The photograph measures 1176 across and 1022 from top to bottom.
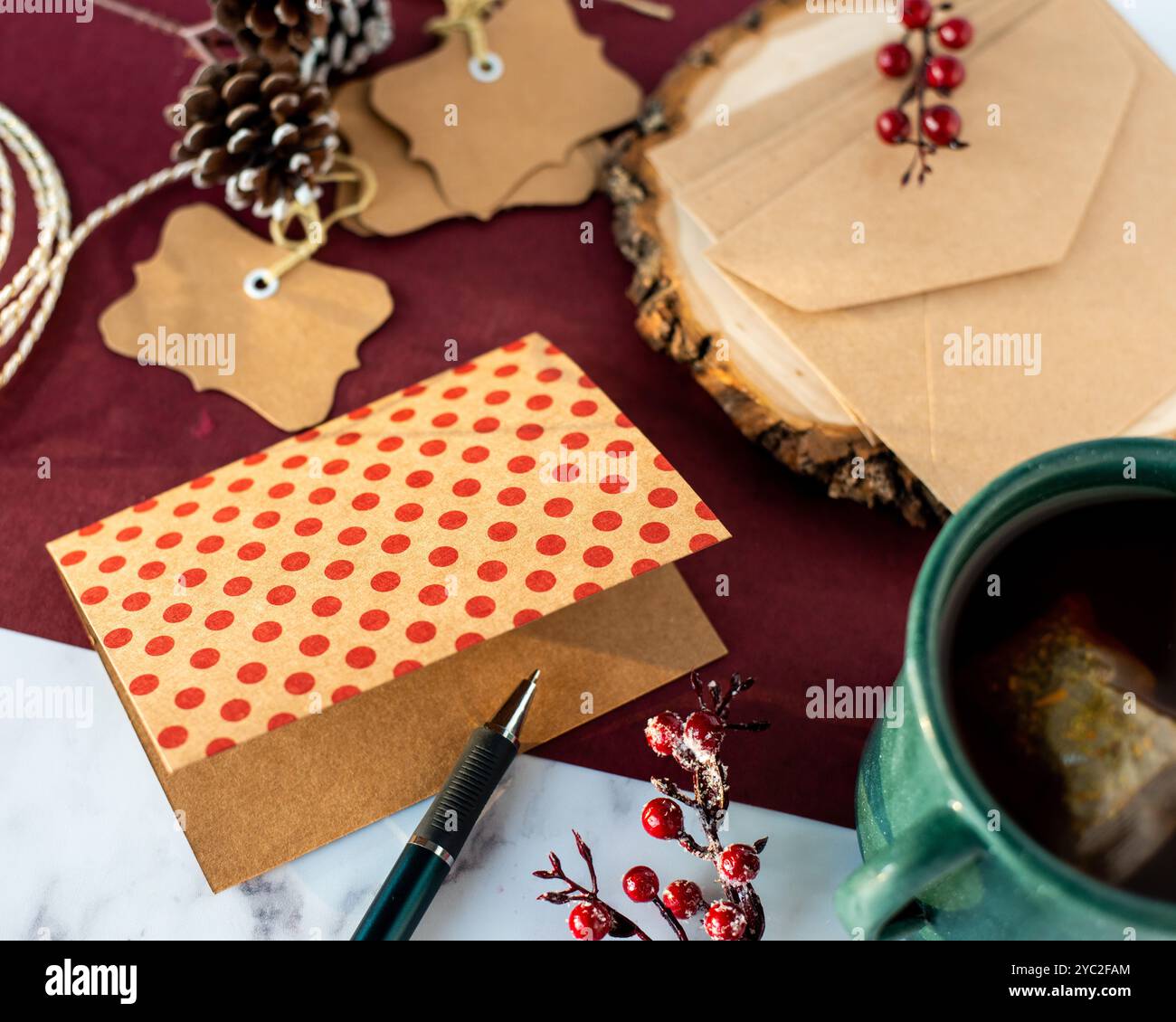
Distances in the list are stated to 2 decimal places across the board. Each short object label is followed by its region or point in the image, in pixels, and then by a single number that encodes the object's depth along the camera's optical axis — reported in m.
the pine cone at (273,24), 0.74
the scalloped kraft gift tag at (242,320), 0.74
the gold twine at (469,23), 0.87
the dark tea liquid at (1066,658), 0.44
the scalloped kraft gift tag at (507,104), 0.83
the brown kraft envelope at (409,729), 0.60
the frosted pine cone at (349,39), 0.81
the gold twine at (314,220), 0.79
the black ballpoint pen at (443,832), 0.56
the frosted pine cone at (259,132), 0.74
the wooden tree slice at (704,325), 0.67
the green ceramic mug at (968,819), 0.38
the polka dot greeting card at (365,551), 0.53
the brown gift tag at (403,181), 0.81
